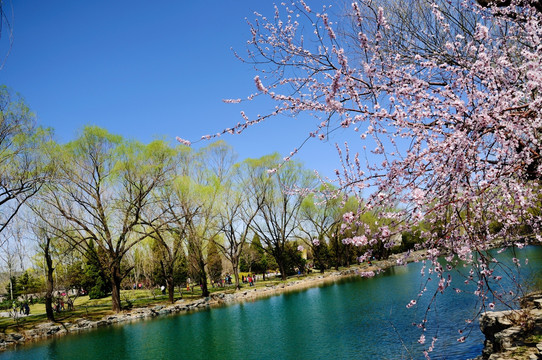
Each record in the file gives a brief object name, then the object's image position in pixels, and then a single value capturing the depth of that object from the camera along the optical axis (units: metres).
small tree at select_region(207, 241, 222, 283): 38.19
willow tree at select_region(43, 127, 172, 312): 20.78
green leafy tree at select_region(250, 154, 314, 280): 31.27
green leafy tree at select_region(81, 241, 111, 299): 33.75
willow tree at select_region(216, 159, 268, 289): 29.16
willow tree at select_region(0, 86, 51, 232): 15.92
